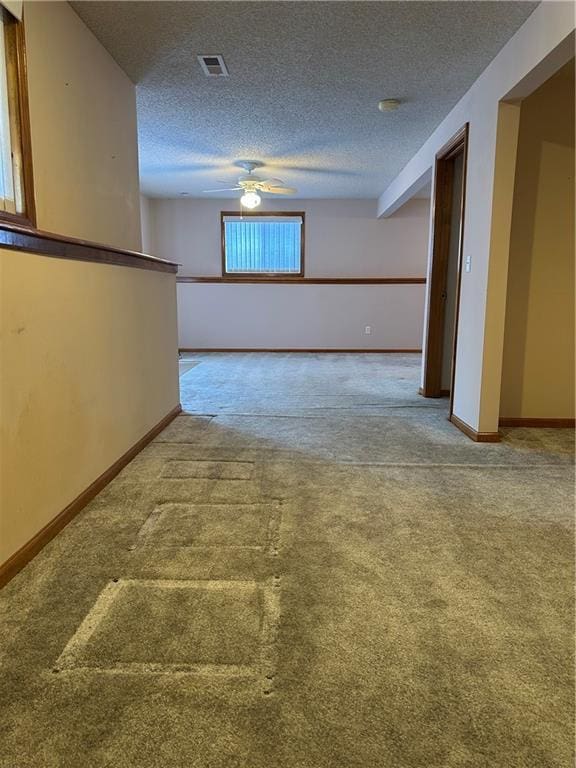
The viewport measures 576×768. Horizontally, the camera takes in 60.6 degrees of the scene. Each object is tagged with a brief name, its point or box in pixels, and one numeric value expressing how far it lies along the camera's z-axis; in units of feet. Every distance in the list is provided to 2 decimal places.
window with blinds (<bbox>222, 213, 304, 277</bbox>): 25.11
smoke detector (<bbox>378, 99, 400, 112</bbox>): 11.64
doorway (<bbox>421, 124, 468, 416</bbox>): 13.60
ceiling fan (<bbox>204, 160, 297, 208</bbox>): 17.99
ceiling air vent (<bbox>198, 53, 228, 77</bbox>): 9.48
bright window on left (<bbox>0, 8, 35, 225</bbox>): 6.55
